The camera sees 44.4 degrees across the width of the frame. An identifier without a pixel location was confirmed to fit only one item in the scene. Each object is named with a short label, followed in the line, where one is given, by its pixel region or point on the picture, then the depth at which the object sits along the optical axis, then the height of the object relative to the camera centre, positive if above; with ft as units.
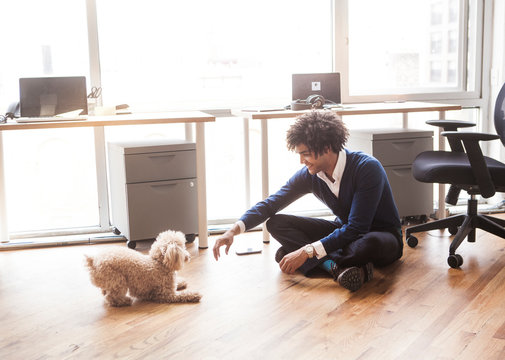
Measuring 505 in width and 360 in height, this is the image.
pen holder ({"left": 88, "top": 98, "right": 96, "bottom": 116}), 12.07 -0.22
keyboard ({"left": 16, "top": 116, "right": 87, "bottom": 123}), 10.74 -0.36
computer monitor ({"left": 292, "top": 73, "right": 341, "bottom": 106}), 12.75 +0.09
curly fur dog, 8.55 -2.46
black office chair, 10.00 -1.42
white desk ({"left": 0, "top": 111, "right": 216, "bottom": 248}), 10.66 -0.48
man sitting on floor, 8.97 -1.85
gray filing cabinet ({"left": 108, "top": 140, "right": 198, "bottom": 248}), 11.31 -1.70
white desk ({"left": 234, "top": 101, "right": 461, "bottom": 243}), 11.45 -0.43
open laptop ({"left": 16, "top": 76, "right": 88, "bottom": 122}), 11.23 +0.00
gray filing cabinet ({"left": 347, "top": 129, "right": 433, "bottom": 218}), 12.39 -1.36
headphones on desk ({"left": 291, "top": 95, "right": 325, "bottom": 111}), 11.98 -0.24
